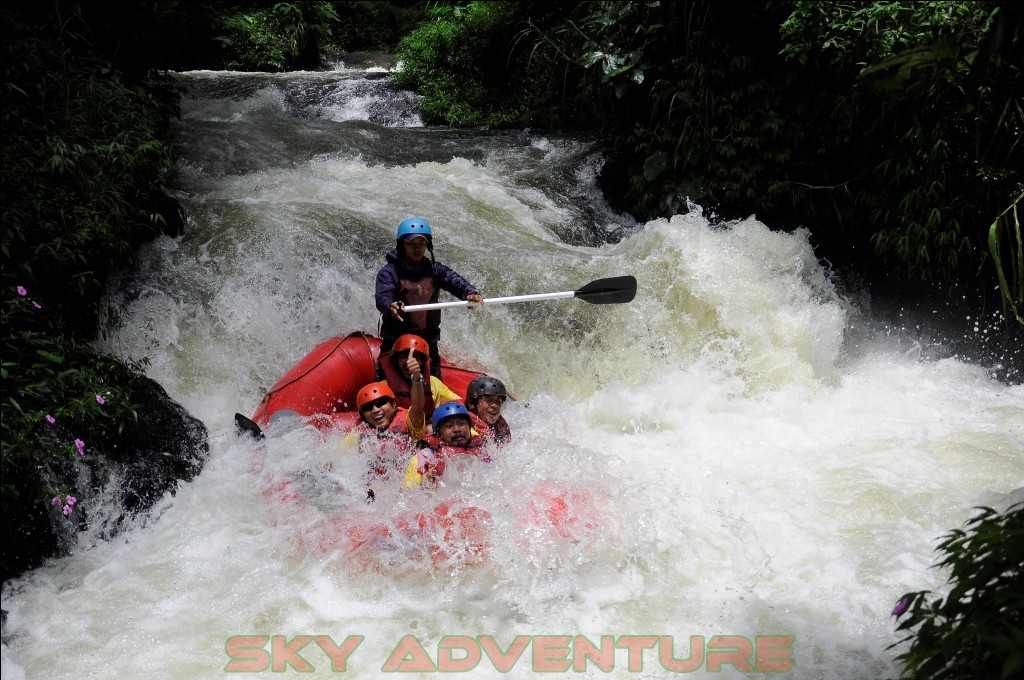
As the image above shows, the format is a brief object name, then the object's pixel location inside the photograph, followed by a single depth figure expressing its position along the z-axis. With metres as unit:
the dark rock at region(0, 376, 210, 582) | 3.72
